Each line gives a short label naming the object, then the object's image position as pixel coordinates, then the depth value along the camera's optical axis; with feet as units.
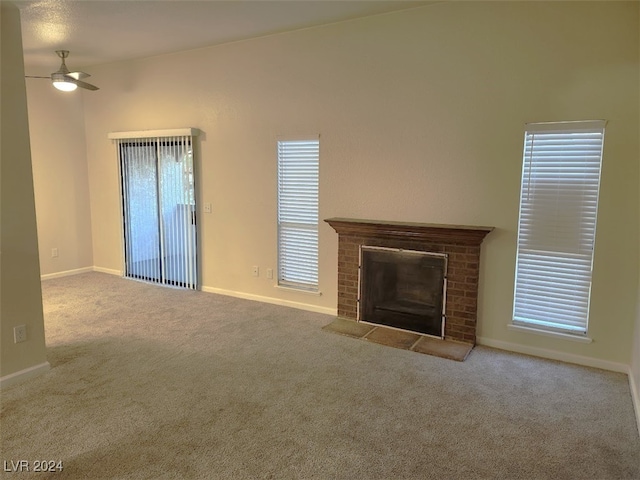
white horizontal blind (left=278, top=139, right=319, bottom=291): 15.19
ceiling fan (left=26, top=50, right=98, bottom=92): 14.97
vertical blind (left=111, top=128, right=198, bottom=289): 17.93
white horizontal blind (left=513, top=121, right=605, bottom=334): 10.93
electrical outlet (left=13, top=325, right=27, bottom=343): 10.17
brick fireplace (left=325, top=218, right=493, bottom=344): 12.31
